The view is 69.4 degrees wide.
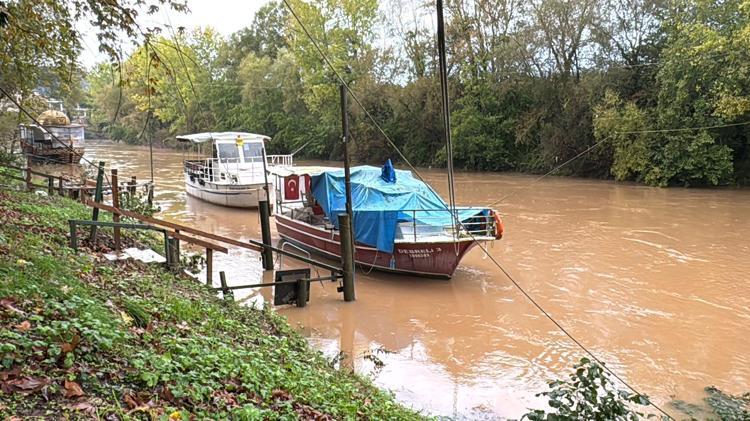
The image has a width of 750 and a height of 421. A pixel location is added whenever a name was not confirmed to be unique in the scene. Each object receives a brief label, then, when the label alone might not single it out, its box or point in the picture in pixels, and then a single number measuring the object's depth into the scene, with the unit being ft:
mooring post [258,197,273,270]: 39.78
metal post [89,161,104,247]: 33.06
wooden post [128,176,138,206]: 61.23
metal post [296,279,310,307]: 33.17
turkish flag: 49.67
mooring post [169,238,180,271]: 29.35
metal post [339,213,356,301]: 34.47
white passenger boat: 73.15
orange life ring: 38.79
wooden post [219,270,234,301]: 26.43
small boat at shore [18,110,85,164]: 113.15
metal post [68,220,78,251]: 24.86
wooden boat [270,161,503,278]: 38.88
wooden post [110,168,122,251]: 29.70
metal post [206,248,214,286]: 29.76
